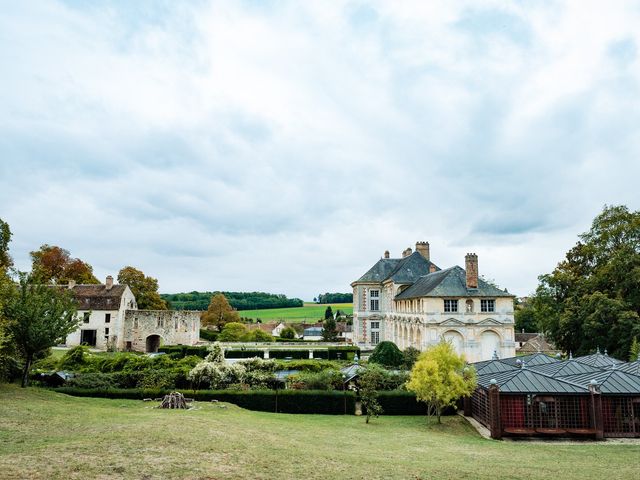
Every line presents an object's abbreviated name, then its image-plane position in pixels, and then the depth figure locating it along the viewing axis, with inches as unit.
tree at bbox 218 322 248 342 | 2154.3
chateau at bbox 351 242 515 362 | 1482.5
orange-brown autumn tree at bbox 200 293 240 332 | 2723.4
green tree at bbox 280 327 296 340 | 2608.3
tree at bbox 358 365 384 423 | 828.1
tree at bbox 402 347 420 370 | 1330.0
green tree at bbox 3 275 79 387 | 849.5
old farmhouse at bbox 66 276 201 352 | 1892.2
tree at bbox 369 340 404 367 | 1353.3
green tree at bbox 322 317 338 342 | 2425.0
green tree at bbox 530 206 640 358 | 1264.8
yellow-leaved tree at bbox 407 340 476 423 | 781.9
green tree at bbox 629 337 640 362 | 1098.5
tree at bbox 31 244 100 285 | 2246.4
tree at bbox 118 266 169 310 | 2342.2
